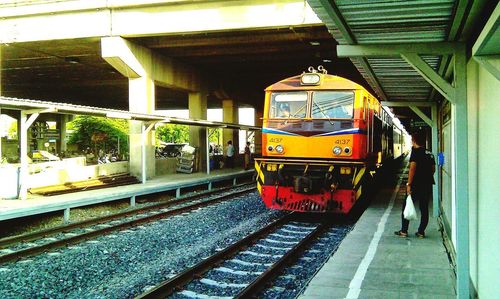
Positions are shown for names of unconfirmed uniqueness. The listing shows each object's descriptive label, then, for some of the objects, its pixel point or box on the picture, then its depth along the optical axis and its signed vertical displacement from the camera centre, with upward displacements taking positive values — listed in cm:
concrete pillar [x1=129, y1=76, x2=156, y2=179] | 1928 +98
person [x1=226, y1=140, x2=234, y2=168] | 2681 -49
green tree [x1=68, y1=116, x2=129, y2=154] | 3488 +102
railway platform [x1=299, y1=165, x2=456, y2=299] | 516 -157
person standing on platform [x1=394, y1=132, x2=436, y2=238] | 784 -51
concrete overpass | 415 +357
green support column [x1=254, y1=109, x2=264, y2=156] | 4019 +61
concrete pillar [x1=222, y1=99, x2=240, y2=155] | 3067 +206
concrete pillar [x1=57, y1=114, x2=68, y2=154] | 4140 +119
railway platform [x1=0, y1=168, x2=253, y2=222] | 1043 -133
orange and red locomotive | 1027 +2
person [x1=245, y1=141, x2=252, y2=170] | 2626 -43
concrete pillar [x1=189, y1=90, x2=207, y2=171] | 2459 +88
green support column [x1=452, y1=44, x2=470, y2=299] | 441 -34
